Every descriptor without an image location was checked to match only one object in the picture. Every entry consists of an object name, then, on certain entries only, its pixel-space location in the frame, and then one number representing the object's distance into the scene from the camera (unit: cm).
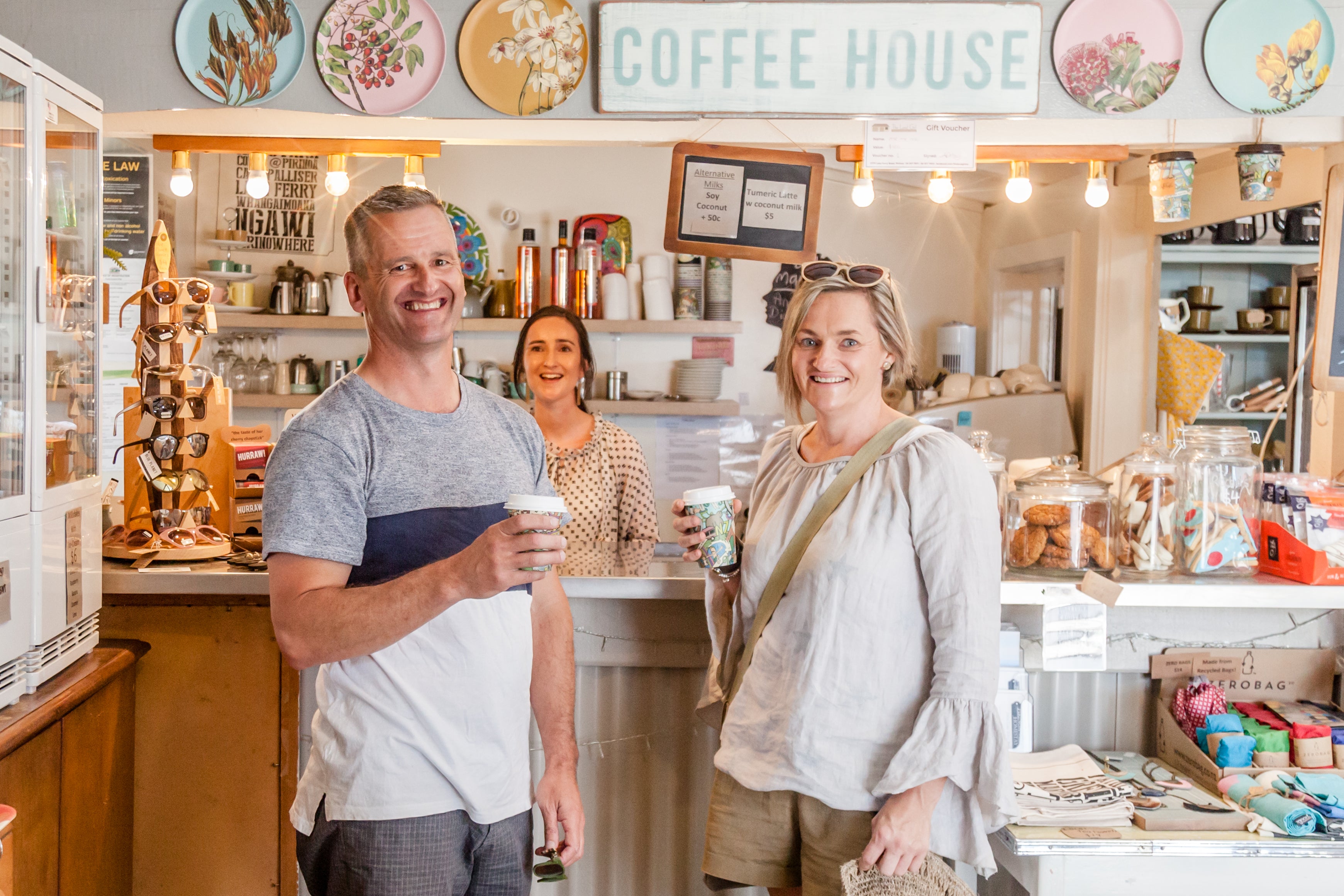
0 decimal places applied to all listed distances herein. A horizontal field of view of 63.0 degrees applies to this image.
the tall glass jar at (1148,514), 216
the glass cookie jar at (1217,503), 214
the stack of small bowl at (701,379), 515
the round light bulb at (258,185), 278
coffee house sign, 225
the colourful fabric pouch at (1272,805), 195
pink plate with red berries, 227
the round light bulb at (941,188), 301
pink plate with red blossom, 225
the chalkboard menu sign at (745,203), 245
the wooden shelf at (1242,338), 513
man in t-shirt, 147
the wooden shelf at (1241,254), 503
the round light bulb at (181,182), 274
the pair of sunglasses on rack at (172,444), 256
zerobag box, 232
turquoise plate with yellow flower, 225
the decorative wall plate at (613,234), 520
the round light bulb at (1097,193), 281
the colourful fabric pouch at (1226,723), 219
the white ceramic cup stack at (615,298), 504
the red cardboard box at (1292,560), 209
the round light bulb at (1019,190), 286
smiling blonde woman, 158
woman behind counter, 326
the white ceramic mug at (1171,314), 505
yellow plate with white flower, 227
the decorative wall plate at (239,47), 227
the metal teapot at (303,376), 505
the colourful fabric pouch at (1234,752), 214
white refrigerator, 184
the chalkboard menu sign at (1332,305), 234
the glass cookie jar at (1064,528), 216
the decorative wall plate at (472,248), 517
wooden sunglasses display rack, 251
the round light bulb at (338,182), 287
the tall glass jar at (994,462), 222
